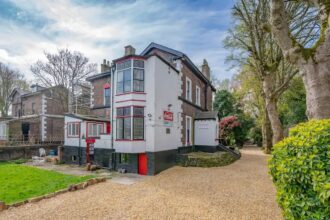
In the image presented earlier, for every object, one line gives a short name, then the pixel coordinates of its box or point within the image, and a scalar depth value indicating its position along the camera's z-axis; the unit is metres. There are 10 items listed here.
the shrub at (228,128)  24.28
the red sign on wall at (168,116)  12.56
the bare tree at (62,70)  22.59
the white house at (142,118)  11.62
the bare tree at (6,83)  29.81
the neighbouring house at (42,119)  23.20
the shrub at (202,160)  12.89
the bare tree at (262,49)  14.74
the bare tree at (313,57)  5.25
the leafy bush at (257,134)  28.28
